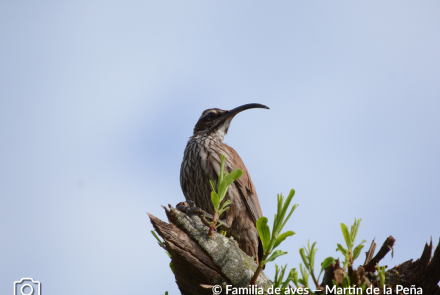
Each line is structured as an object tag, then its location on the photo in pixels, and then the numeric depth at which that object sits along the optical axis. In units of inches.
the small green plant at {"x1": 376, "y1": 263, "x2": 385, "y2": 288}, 177.9
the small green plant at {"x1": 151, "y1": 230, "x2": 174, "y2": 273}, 258.4
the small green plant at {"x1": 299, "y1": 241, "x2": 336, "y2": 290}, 180.7
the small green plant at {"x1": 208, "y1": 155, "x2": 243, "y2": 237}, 219.1
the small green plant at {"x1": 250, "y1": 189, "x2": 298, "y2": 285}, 192.5
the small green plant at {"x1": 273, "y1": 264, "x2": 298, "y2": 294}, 177.0
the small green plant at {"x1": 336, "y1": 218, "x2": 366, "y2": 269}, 195.0
